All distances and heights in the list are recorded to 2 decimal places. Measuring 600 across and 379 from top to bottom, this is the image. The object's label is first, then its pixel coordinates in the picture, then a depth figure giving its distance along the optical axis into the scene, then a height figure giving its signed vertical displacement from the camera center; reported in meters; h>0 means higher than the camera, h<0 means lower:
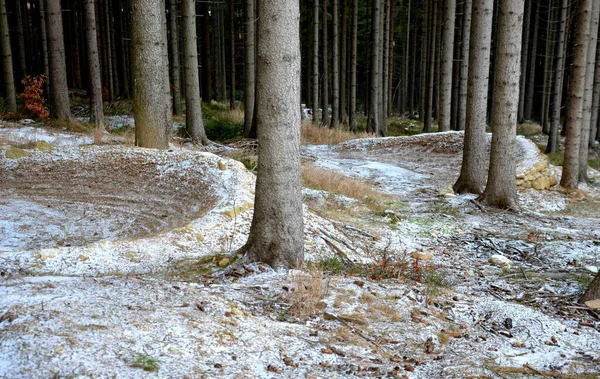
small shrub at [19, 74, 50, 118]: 14.73 -0.73
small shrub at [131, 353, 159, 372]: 2.95 -1.63
